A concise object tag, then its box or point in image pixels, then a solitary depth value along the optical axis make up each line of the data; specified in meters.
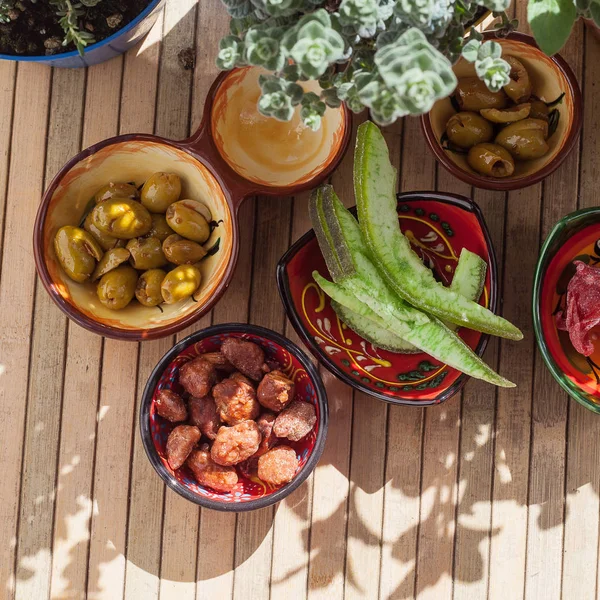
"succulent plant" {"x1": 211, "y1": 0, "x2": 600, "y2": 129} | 0.46
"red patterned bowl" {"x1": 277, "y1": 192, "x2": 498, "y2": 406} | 0.60
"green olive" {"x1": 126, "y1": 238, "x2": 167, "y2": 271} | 0.61
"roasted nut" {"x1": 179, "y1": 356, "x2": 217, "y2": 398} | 0.61
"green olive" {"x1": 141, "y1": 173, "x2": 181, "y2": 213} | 0.61
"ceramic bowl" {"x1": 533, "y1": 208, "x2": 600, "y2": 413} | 0.61
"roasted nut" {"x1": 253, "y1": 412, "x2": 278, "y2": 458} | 0.62
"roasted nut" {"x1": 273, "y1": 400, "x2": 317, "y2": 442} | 0.61
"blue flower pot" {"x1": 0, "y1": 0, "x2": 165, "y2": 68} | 0.60
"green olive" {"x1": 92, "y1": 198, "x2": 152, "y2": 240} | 0.60
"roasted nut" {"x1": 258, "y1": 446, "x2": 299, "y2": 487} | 0.61
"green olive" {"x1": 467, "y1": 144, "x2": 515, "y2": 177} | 0.60
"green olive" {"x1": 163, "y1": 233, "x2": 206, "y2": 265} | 0.60
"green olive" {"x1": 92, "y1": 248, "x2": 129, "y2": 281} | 0.60
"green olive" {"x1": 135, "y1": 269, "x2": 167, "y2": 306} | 0.60
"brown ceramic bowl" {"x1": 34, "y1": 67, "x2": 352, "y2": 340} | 0.60
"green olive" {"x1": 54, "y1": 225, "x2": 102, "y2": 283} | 0.60
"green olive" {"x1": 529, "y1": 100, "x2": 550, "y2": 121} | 0.61
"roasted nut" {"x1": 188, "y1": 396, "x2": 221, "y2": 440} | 0.62
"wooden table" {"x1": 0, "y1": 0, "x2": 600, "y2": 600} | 0.65
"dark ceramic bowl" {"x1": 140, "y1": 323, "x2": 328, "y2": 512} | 0.60
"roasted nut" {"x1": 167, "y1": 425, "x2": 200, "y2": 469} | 0.61
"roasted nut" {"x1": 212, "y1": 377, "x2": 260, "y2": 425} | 0.61
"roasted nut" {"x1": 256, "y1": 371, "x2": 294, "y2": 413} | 0.61
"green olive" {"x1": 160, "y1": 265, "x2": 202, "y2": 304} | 0.60
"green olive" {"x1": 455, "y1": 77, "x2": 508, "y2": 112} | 0.61
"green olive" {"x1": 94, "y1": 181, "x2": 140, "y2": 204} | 0.61
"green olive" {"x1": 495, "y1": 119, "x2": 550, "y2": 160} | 0.60
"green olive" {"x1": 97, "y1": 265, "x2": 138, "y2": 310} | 0.60
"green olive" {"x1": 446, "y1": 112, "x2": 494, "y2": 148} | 0.61
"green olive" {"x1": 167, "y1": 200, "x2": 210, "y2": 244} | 0.60
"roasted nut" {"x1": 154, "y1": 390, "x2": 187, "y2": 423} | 0.61
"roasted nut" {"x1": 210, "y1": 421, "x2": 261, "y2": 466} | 0.61
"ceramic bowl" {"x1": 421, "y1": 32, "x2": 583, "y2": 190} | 0.60
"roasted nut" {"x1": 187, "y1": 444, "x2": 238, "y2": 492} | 0.61
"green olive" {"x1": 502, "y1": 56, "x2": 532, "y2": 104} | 0.60
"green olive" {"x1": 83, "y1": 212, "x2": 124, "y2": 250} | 0.61
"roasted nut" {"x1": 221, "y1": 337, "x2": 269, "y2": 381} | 0.62
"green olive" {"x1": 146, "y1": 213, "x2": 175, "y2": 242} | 0.61
